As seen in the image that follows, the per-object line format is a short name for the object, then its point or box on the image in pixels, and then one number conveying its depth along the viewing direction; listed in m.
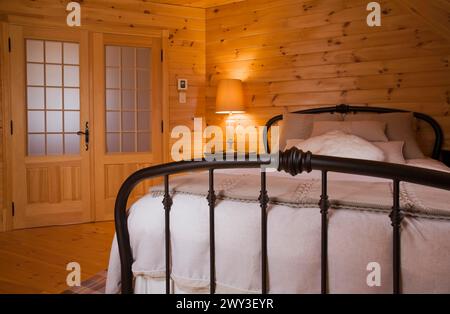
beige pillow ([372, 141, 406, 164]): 2.83
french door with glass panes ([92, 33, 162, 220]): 4.27
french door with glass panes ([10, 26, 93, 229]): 3.94
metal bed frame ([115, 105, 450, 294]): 1.19
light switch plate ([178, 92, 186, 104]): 4.64
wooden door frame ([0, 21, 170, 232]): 3.84
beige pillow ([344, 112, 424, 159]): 3.13
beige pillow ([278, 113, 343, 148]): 3.59
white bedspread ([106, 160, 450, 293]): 1.26
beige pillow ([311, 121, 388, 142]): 3.17
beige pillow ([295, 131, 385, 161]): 2.65
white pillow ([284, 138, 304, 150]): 3.38
